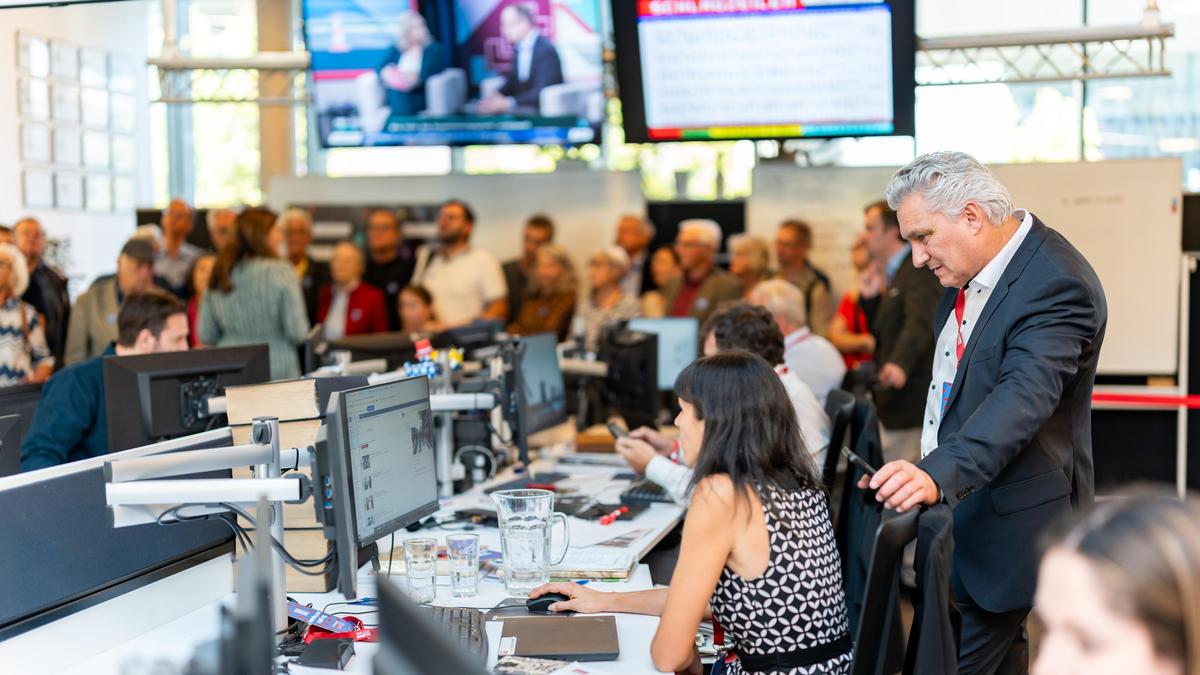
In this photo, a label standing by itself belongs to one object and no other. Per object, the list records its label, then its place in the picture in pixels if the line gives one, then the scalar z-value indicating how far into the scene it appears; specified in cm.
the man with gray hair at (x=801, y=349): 455
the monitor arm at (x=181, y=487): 183
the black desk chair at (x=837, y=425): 351
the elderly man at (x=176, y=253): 733
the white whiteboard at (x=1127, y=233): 665
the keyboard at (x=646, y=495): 367
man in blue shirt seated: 335
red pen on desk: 336
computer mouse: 244
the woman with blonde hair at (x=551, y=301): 707
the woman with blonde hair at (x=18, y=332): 564
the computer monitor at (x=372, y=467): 199
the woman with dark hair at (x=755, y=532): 226
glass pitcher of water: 261
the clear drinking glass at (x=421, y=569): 252
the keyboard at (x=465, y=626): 212
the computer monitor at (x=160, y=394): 286
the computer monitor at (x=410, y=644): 104
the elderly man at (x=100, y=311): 619
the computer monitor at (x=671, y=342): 541
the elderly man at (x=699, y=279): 684
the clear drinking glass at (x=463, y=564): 255
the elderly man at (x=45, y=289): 632
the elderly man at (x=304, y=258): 770
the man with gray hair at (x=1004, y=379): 239
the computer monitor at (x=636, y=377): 484
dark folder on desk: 215
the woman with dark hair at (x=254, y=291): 535
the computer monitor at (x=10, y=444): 246
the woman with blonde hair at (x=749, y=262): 708
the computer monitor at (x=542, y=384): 420
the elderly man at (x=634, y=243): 754
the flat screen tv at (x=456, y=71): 690
